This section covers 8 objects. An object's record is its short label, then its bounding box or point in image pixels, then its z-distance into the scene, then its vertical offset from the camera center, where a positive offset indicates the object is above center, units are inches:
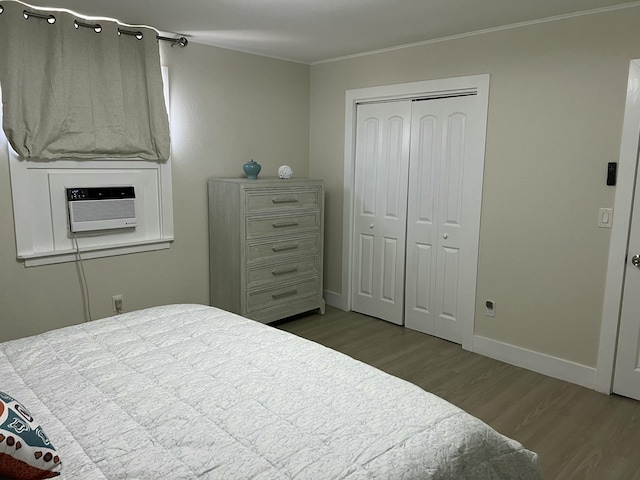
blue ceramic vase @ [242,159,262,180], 155.9 +0.3
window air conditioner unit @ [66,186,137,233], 125.0 -10.8
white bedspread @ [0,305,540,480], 50.7 -30.2
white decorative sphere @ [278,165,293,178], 161.6 -0.5
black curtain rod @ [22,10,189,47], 112.4 +36.1
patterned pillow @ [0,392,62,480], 46.3 -28.1
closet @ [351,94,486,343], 142.2 -12.5
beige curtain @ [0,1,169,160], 112.1 +19.9
